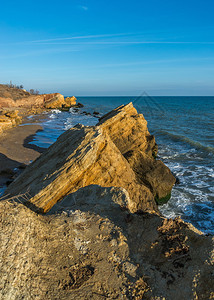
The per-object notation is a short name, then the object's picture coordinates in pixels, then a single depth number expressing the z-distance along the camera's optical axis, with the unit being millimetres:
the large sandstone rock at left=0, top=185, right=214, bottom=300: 4109
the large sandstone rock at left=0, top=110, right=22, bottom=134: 34025
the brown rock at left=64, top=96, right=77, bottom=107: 99262
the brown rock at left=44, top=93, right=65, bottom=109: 85962
